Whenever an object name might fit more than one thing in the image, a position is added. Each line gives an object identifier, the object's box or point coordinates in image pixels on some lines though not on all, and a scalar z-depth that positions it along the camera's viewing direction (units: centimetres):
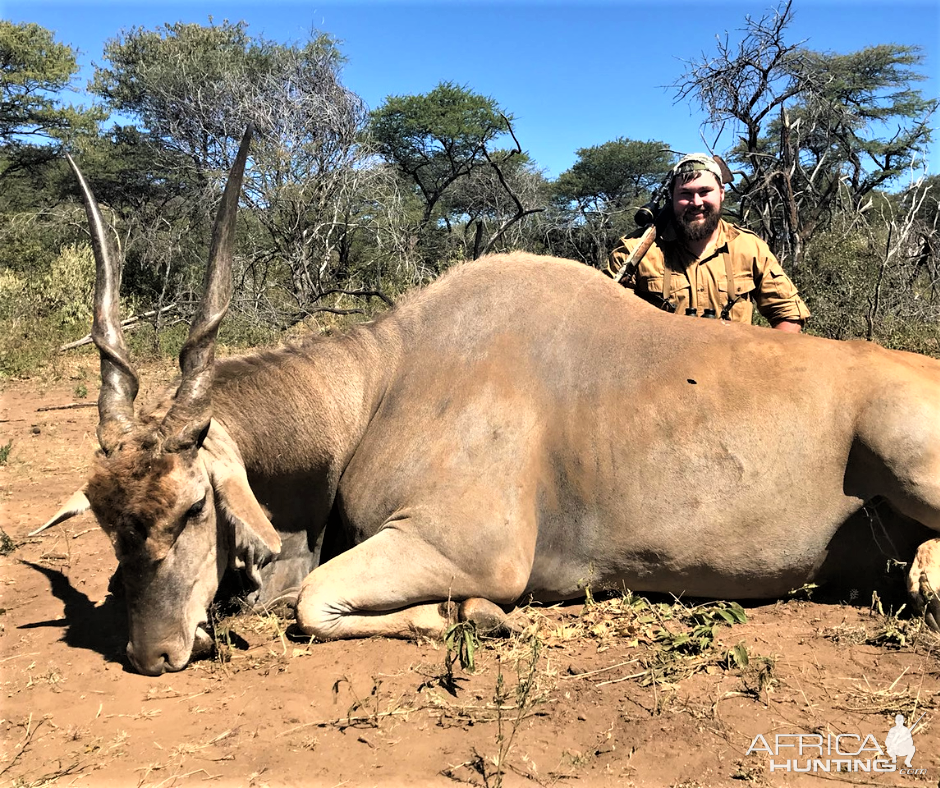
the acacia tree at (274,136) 1395
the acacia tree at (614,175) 2828
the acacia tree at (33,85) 1959
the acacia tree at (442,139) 2330
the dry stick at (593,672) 312
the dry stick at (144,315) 792
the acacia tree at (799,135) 1198
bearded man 532
